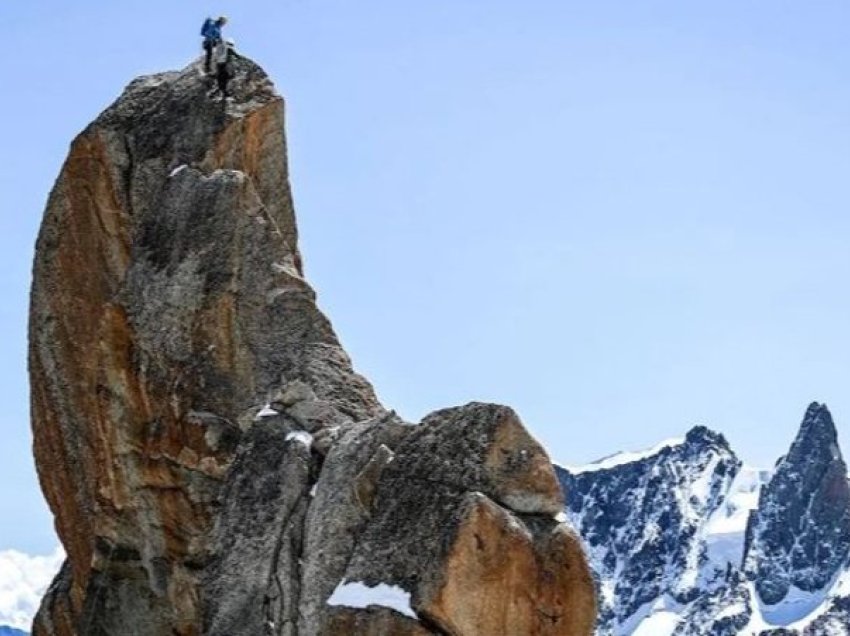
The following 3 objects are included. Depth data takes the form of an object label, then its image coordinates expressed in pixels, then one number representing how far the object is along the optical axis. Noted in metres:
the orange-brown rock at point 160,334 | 41.28
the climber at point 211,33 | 47.12
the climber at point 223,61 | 46.31
